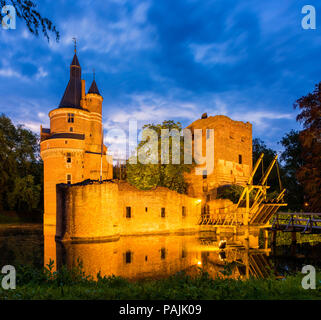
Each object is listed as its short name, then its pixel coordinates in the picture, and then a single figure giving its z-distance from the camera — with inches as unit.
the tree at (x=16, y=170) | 1831.9
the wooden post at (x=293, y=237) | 828.0
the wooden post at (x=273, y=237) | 866.9
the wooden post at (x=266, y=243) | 876.2
